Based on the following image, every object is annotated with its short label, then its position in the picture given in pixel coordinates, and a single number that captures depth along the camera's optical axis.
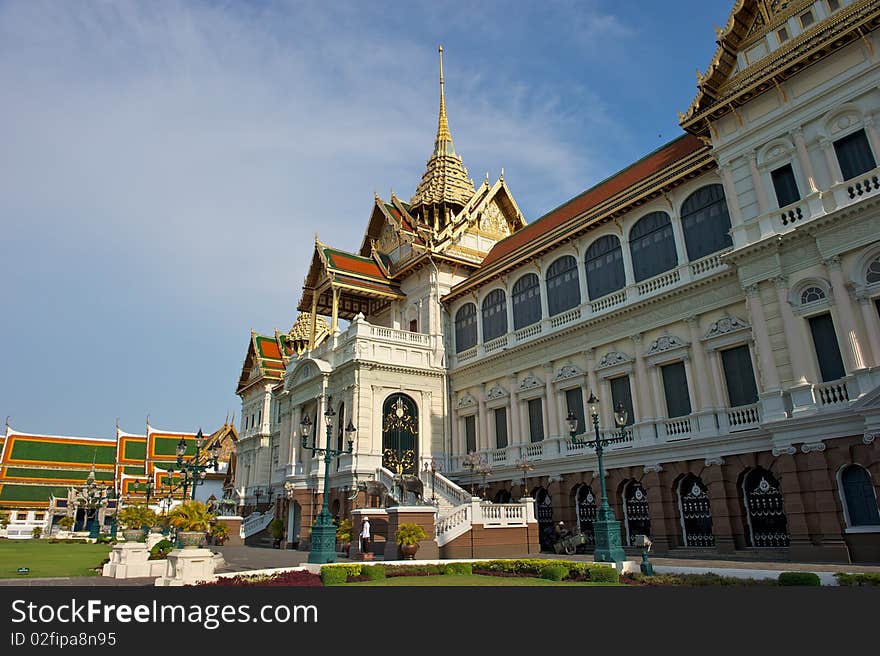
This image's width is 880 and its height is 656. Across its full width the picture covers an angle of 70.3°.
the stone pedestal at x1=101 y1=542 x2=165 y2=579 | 18.63
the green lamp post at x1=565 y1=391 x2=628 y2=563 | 15.41
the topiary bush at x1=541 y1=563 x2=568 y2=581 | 13.88
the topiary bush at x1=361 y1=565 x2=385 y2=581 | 14.59
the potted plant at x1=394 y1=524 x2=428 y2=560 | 20.16
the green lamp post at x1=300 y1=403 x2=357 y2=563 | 17.45
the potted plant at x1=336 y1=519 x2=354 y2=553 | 24.47
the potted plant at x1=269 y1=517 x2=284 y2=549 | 32.91
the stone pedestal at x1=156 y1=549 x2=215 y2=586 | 14.09
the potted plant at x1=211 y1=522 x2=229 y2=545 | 35.12
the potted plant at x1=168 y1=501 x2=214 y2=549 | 19.81
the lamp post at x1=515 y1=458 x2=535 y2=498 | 25.18
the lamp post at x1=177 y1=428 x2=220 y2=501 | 20.95
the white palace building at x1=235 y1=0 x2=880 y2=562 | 16.64
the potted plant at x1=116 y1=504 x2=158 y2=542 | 23.41
